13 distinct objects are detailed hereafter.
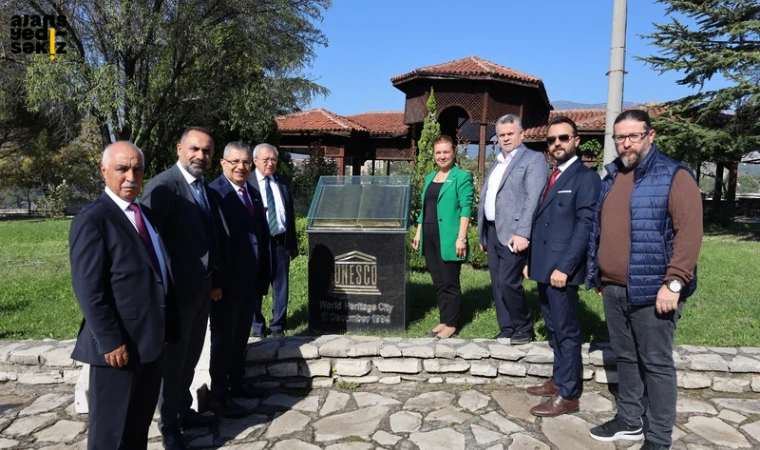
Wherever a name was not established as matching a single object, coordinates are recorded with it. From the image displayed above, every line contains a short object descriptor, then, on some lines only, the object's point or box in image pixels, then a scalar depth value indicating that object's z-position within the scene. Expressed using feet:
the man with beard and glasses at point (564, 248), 10.65
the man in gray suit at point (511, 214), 12.44
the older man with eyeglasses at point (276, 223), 15.51
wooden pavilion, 49.32
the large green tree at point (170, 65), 31.14
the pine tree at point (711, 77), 46.83
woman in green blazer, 14.79
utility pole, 15.15
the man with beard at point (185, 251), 9.12
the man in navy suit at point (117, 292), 7.04
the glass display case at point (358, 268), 15.42
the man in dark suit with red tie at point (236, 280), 11.14
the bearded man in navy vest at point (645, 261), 8.66
